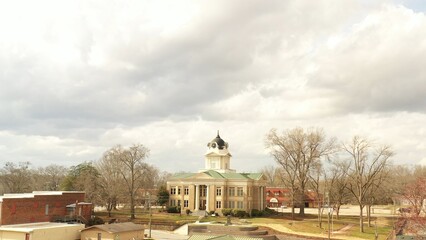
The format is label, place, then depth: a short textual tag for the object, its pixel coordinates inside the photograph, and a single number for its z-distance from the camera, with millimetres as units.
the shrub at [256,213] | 74438
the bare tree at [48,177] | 111775
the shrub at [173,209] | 79438
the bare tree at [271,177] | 136462
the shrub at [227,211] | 73712
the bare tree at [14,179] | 94969
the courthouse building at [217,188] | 76812
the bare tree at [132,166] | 72375
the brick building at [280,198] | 104812
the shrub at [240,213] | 72806
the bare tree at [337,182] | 74688
